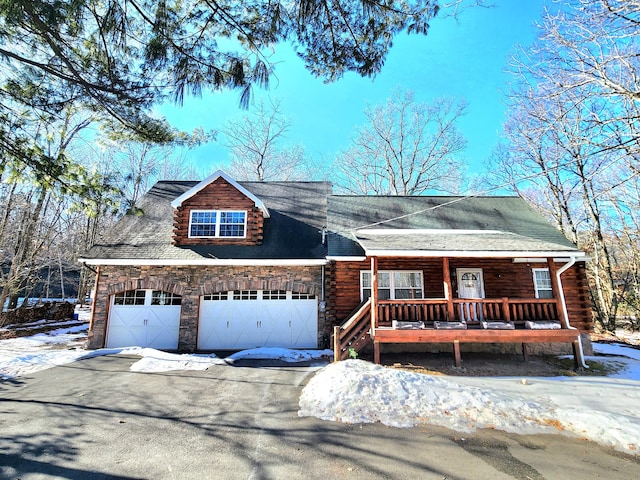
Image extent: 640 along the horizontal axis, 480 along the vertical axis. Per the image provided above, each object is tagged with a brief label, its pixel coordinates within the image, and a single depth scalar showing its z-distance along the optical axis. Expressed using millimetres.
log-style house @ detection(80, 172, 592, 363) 10625
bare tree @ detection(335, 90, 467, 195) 23609
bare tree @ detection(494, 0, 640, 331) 6070
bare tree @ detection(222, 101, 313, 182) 25422
